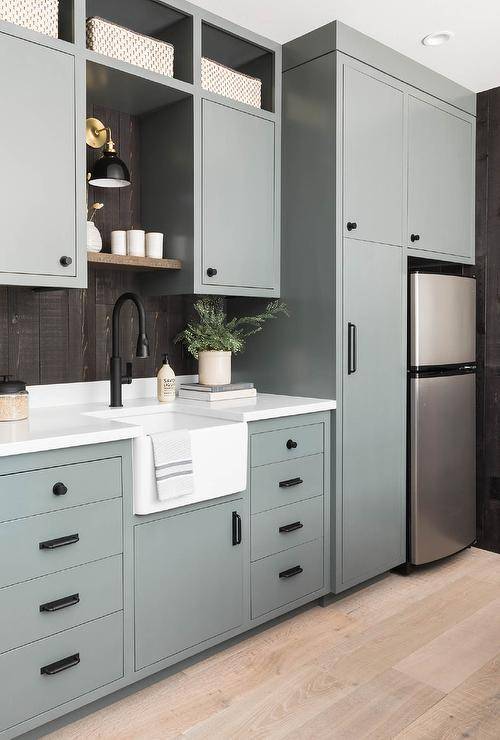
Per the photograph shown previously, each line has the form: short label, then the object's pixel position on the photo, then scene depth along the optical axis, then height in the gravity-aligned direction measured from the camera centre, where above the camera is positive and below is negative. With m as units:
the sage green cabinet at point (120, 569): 1.81 -0.70
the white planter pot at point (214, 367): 2.84 -0.05
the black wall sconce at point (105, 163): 2.48 +0.75
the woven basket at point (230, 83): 2.68 +1.17
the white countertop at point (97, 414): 1.84 -0.22
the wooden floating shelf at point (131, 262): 2.41 +0.37
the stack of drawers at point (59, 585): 1.78 -0.67
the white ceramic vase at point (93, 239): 2.52 +0.46
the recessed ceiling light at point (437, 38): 2.79 +1.40
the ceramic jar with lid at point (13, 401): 2.05 -0.15
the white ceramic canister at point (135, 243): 2.62 +0.46
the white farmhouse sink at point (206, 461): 2.05 -0.36
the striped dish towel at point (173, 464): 2.05 -0.35
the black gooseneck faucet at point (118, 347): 2.49 +0.03
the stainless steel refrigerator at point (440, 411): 3.10 -0.27
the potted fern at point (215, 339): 2.85 +0.08
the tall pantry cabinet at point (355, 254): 2.75 +0.46
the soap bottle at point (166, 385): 2.73 -0.12
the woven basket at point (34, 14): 2.08 +1.13
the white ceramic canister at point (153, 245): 2.65 +0.46
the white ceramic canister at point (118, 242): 2.61 +0.46
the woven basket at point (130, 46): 2.34 +1.17
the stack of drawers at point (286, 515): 2.49 -0.64
